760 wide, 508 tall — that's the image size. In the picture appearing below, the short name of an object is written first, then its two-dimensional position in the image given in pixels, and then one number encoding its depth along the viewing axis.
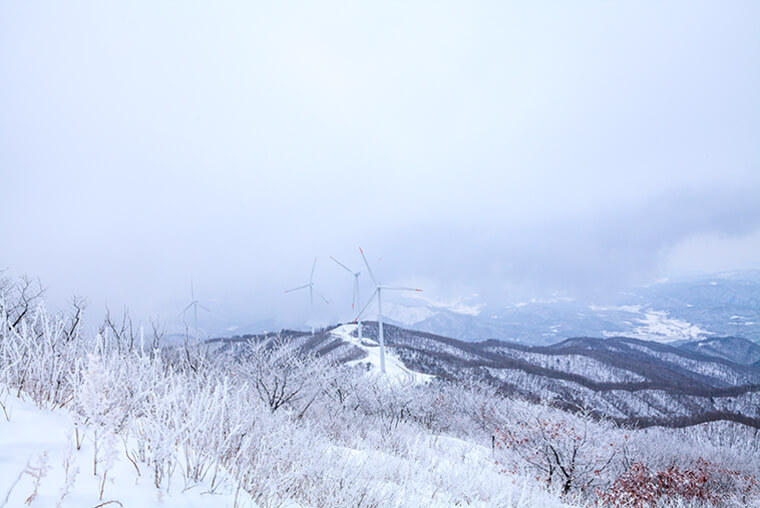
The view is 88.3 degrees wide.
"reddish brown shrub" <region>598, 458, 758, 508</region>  13.81
